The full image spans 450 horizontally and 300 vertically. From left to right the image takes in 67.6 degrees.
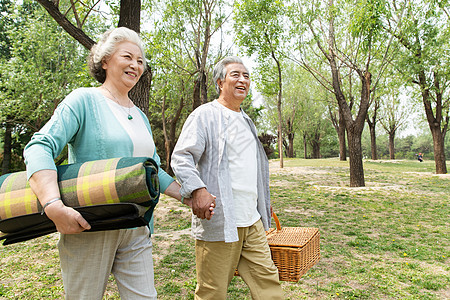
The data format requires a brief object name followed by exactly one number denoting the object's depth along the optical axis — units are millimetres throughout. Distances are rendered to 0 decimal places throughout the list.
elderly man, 2398
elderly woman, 1468
